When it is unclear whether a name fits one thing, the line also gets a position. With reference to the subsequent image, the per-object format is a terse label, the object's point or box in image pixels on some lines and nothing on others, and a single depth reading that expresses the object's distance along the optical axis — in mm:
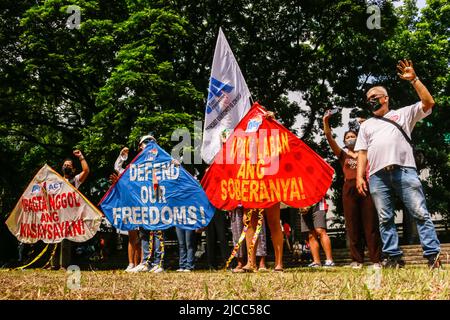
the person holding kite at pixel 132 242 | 7820
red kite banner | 6195
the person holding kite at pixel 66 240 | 8328
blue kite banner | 7133
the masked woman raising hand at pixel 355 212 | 6406
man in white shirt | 4941
